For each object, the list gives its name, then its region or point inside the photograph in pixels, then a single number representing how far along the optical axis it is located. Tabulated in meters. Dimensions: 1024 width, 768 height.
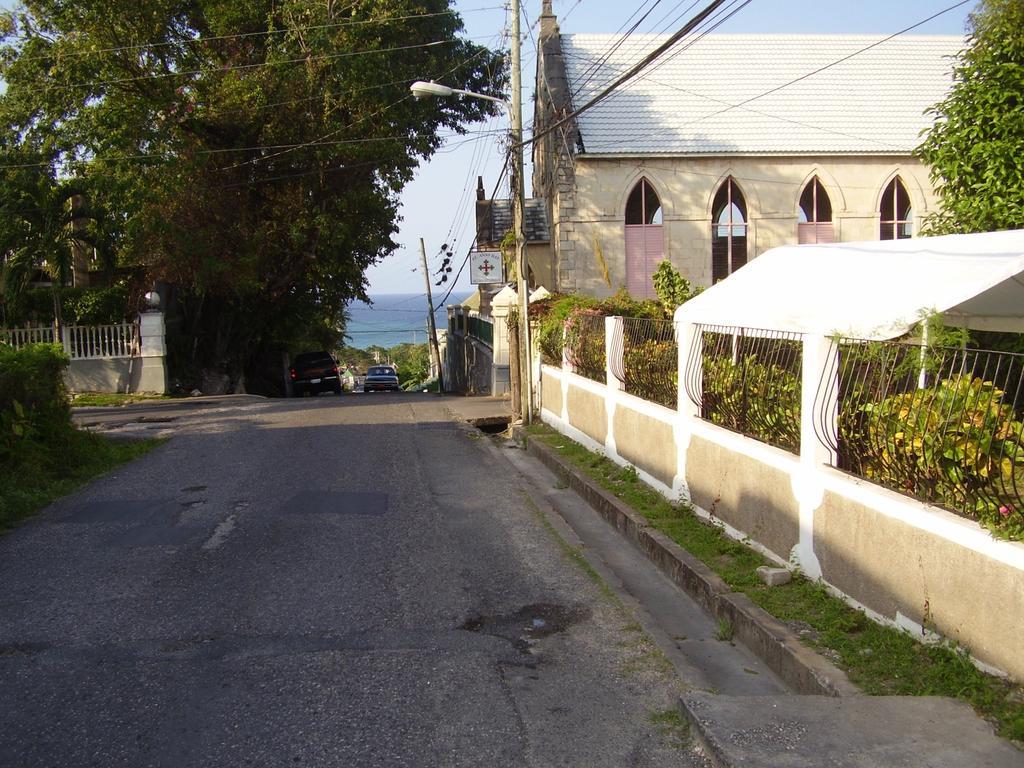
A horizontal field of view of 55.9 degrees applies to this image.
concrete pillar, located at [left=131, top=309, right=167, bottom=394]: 25.05
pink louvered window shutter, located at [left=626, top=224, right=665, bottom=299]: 27.03
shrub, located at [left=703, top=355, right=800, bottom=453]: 6.97
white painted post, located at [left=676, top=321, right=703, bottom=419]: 8.91
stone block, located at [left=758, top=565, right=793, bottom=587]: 6.48
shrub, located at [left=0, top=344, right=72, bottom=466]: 11.27
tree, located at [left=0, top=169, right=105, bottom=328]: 23.02
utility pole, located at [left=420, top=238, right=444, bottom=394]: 44.66
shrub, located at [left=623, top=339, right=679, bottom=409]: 9.74
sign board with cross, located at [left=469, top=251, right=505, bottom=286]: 20.28
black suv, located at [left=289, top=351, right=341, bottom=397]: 34.06
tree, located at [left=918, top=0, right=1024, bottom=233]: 10.88
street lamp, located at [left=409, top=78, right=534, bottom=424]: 16.55
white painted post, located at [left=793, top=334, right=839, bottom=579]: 6.29
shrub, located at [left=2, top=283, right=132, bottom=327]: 24.98
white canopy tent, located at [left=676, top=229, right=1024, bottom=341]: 6.59
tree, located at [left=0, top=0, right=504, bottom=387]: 24.83
